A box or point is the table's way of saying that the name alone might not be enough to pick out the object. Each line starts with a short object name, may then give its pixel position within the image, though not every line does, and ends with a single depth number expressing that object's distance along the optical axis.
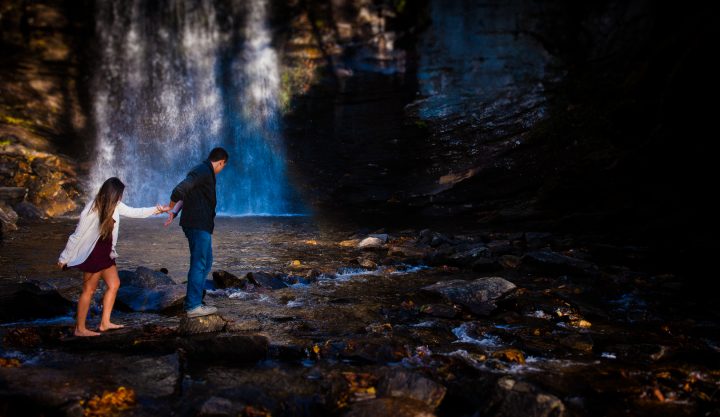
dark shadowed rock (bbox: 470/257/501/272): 8.43
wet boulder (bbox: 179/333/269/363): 4.20
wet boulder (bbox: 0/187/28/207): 17.28
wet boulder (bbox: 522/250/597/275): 7.99
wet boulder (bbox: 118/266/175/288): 6.63
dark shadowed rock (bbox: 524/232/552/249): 10.88
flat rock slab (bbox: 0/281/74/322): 5.00
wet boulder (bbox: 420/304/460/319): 5.65
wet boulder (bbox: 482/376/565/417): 3.16
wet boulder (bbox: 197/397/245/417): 3.05
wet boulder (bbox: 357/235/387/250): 11.26
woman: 4.39
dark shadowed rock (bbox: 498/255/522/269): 8.70
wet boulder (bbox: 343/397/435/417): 3.19
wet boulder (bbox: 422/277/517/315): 5.89
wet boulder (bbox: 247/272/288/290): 7.14
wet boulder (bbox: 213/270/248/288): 7.02
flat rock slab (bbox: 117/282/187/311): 5.69
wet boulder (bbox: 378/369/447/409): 3.46
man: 5.10
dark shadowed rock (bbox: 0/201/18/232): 13.23
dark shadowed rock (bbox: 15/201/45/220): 16.95
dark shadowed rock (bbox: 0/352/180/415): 3.05
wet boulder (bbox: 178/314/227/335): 4.70
